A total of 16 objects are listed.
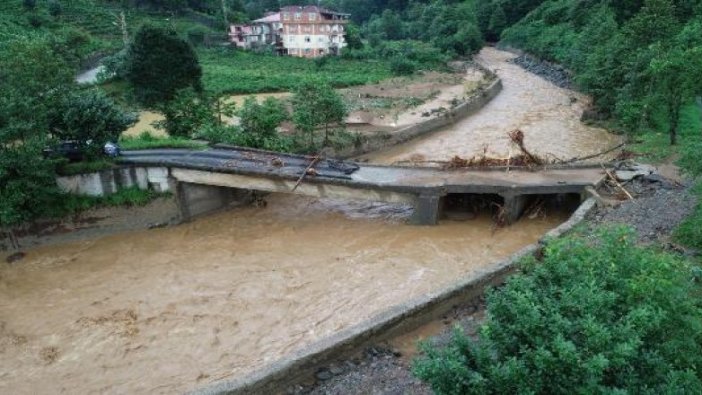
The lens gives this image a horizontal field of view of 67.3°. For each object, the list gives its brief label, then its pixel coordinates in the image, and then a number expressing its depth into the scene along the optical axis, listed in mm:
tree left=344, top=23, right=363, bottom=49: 68812
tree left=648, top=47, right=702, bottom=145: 20766
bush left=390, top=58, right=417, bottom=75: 53844
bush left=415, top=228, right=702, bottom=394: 6008
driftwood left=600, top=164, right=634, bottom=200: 17264
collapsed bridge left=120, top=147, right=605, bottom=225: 17828
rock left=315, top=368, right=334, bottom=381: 10297
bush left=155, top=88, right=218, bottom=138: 24188
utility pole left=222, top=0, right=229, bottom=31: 77775
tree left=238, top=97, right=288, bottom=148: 22703
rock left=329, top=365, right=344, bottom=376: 10406
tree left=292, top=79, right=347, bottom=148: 23906
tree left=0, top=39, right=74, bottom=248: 16406
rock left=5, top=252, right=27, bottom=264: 17325
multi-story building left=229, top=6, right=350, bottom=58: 67500
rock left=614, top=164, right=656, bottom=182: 18484
